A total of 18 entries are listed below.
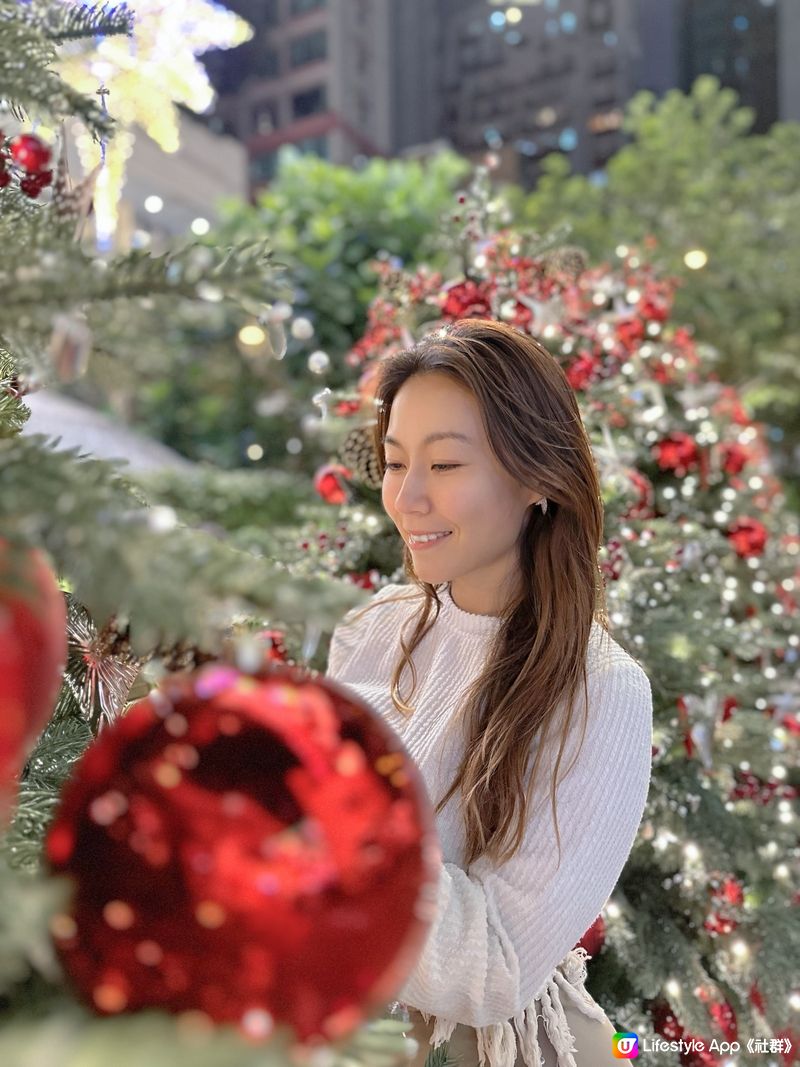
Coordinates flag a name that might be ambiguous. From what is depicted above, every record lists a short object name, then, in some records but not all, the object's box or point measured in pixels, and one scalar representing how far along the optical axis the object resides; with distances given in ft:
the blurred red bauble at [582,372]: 6.06
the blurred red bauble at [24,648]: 0.98
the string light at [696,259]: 16.03
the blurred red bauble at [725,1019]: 4.83
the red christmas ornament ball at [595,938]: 4.59
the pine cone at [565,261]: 6.31
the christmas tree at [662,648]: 4.94
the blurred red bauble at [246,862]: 0.98
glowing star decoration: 4.10
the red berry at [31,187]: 1.79
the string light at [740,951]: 5.11
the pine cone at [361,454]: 5.16
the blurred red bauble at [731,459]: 7.98
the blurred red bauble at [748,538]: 7.86
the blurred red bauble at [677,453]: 7.47
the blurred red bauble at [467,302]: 5.82
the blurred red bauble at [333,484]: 5.82
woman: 2.63
